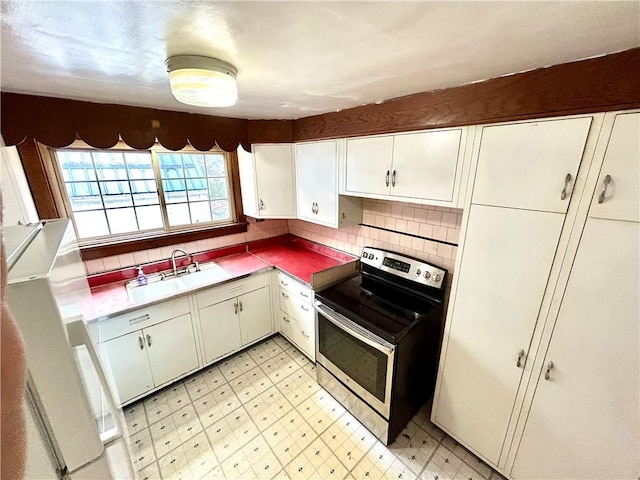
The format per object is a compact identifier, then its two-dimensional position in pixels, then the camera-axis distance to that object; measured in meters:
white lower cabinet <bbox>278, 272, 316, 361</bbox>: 2.31
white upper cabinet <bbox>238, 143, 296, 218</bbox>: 2.42
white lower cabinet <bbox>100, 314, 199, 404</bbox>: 1.89
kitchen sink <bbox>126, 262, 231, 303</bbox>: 2.15
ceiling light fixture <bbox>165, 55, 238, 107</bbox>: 0.93
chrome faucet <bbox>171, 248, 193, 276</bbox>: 2.42
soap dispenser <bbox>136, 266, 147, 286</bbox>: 2.23
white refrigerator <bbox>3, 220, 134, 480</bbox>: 0.56
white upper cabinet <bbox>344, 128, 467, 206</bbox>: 1.42
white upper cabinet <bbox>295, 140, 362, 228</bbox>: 2.11
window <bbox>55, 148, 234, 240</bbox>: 2.07
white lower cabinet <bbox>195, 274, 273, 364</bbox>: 2.26
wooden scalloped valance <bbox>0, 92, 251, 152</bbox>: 1.43
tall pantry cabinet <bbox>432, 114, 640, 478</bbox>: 1.01
